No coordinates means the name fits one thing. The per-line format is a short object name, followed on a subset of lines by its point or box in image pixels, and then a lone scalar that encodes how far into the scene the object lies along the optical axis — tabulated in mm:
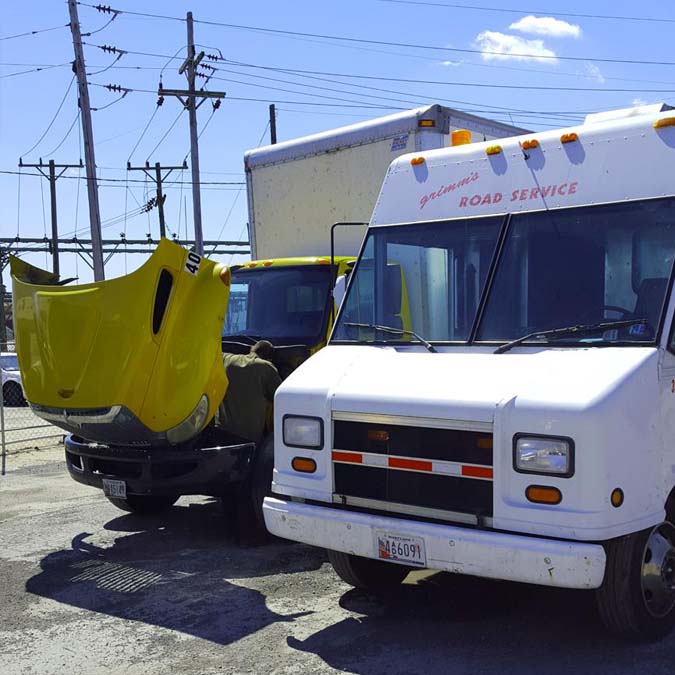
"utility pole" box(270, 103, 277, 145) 35875
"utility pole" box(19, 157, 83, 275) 46375
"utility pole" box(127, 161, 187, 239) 43812
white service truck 4383
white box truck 8148
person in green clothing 7320
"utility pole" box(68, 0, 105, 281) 21031
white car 22812
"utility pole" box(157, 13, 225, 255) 24328
